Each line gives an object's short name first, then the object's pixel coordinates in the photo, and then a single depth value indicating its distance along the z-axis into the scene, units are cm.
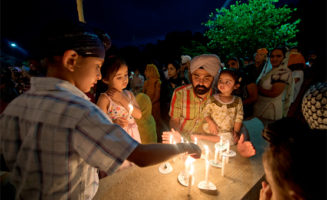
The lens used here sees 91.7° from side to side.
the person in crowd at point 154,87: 519
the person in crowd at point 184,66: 707
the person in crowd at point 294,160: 74
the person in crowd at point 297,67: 541
